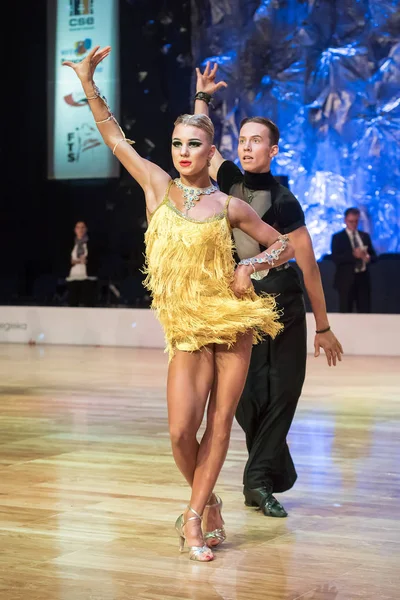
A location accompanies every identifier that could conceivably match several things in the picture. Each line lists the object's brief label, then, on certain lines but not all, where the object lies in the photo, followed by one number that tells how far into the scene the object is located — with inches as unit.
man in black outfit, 245.1
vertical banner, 816.1
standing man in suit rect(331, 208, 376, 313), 737.5
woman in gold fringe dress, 201.8
